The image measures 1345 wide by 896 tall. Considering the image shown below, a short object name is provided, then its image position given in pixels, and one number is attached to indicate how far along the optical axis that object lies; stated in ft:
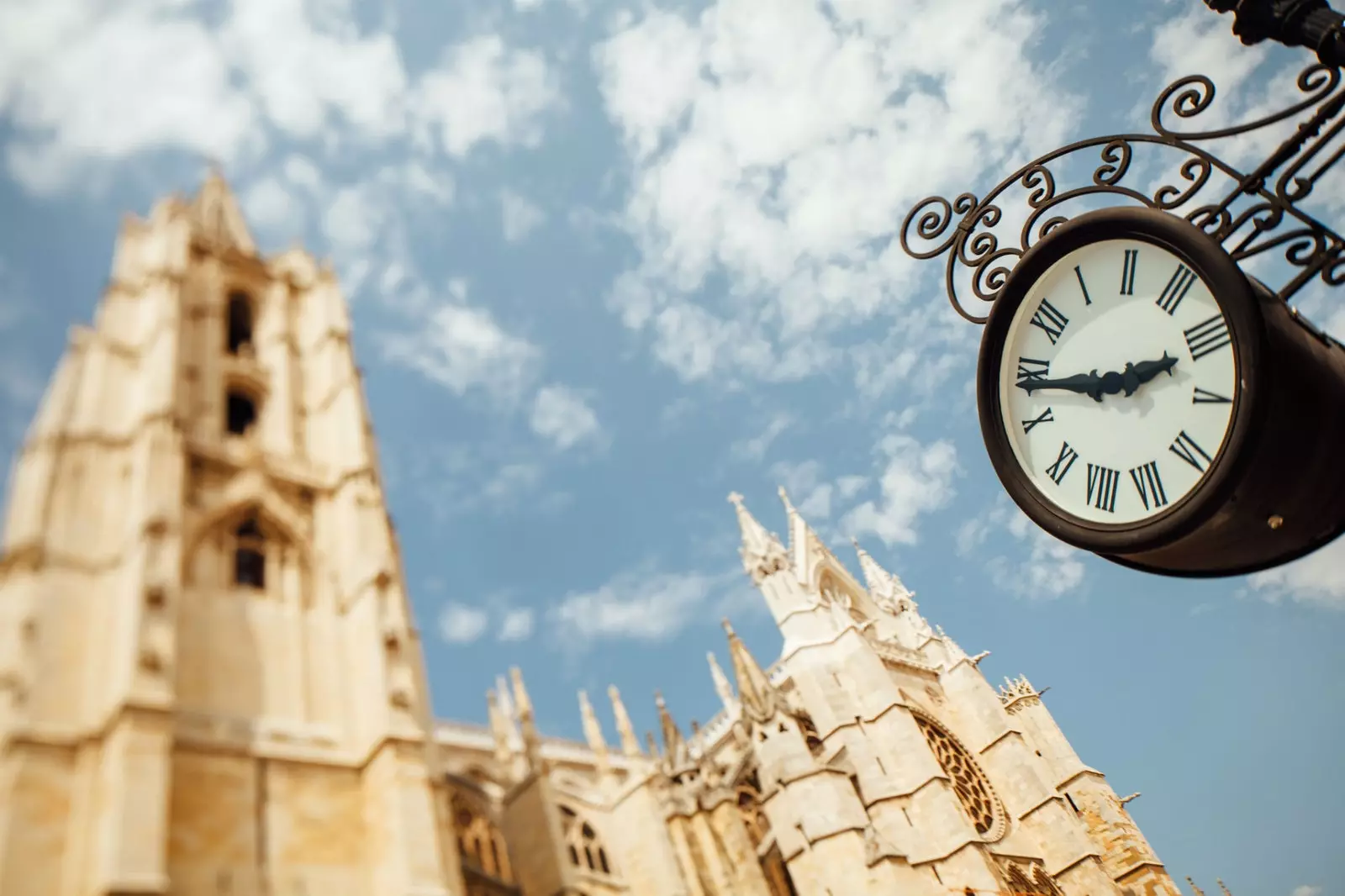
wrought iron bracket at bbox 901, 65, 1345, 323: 8.39
